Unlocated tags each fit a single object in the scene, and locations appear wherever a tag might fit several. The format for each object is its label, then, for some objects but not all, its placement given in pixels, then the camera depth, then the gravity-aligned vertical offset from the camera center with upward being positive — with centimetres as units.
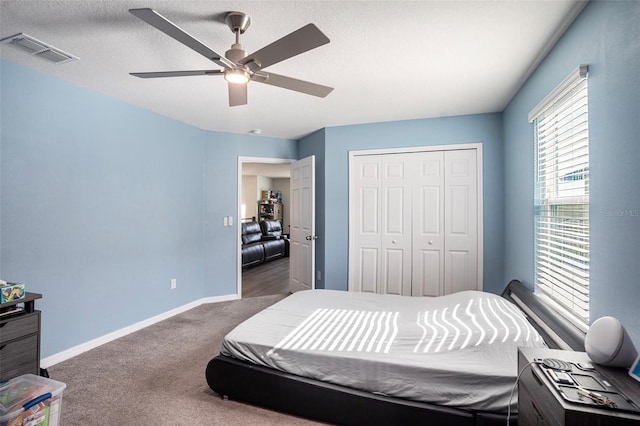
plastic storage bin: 154 -99
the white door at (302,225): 433 -20
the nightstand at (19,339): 193 -81
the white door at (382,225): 393 -18
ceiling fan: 146 +84
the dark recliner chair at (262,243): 687 -75
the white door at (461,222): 367 -12
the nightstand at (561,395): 92 -61
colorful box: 195 -51
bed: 163 -86
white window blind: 177 +9
